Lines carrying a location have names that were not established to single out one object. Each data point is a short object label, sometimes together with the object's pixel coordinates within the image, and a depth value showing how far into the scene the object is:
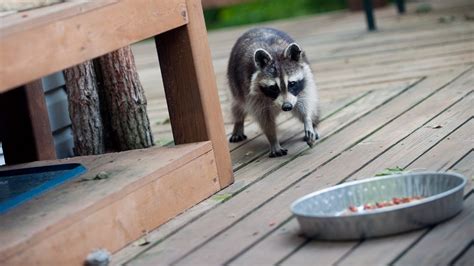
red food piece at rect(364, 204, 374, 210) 3.06
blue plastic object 3.18
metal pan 2.82
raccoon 4.32
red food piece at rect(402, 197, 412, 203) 3.04
